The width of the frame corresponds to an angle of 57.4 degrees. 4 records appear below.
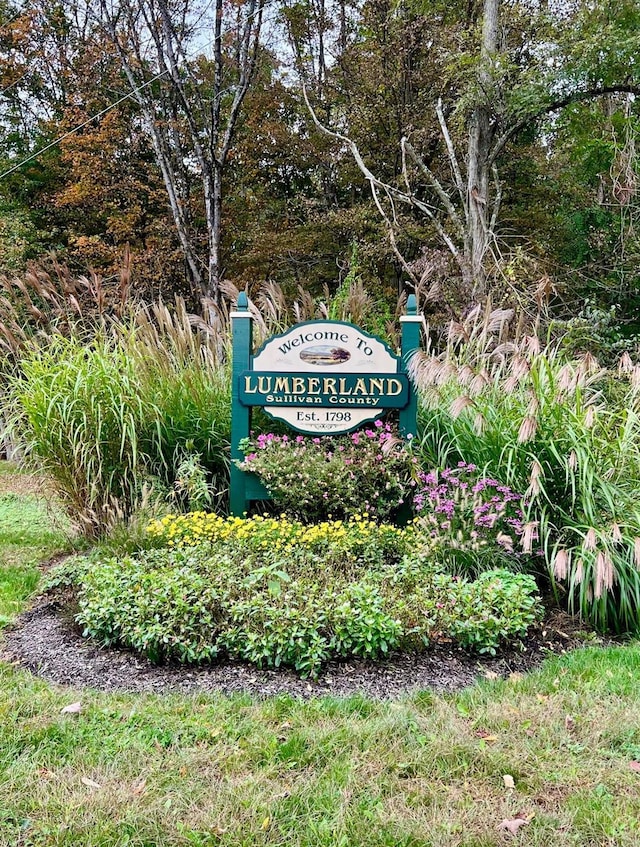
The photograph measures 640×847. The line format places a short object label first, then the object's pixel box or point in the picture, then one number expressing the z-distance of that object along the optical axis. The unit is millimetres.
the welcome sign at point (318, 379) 4184
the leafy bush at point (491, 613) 2701
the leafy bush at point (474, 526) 3240
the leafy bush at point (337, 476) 3875
